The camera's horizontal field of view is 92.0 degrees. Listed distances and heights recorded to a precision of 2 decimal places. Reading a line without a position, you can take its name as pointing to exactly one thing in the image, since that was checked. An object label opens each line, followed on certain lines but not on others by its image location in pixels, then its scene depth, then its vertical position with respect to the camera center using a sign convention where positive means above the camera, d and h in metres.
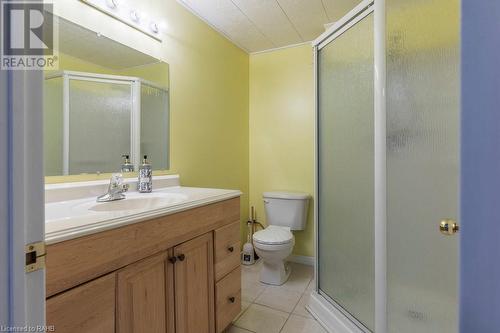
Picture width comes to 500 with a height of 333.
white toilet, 1.93 -0.58
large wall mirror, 1.14 +0.33
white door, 0.36 -0.04
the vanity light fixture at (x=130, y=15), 1.28 +0.88
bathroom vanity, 0.68 -0.35
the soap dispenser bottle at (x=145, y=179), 1.42 -0.08
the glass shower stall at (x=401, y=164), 1.02 +0.01
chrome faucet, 1.18 -0.12
